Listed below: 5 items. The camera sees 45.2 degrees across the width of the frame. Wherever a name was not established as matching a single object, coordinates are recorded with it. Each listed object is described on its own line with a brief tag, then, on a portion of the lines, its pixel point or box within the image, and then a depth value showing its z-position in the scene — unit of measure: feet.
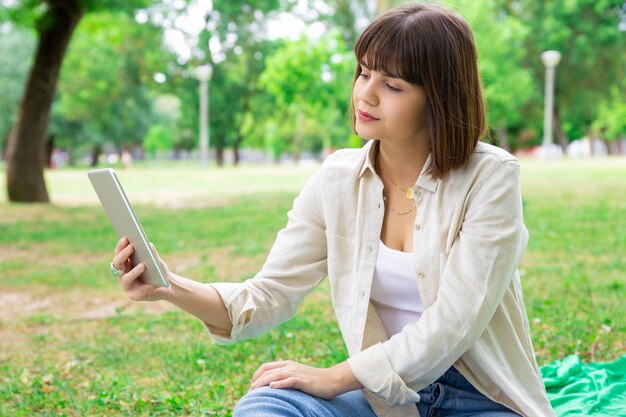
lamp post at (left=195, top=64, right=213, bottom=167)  94.32
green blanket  10.62
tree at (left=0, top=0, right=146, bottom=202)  48.60
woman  7.07
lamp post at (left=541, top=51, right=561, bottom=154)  95.96
